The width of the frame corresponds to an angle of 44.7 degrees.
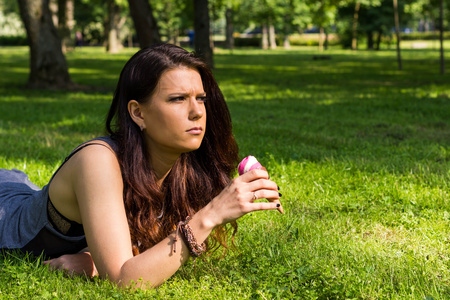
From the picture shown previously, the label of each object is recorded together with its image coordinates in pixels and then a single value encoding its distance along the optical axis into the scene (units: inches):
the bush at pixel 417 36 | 2982.3
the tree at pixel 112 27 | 1598.2
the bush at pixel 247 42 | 2615.7
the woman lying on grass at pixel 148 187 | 106.6
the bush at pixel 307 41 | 2582.2
